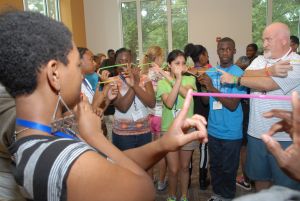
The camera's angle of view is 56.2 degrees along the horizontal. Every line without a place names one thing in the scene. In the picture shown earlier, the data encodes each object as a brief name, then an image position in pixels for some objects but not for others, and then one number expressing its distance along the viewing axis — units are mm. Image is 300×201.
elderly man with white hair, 2273
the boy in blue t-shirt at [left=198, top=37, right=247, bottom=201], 2760
